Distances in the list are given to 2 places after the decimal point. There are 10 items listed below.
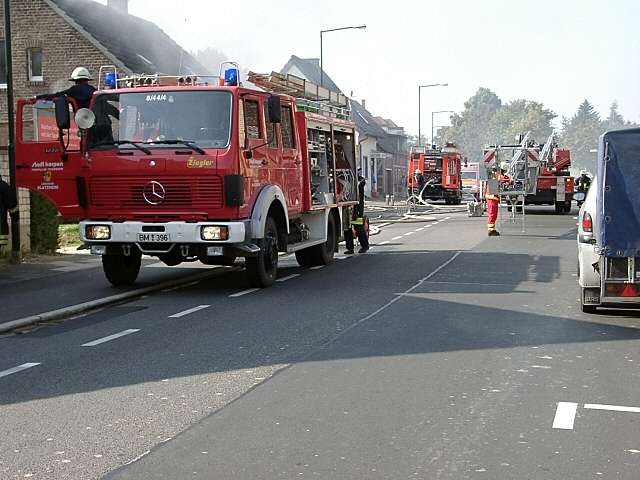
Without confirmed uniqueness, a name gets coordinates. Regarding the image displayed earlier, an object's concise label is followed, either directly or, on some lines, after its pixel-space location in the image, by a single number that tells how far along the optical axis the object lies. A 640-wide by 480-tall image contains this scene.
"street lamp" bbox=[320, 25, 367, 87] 36.53
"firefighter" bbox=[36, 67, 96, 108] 12.96
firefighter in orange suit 23.80
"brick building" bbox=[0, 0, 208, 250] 34.81
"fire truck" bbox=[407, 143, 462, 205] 52.00
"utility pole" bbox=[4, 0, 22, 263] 16.42
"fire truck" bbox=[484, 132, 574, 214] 34.53
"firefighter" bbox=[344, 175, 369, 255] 18.54
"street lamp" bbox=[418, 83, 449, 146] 63.94
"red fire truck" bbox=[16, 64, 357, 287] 11.83
